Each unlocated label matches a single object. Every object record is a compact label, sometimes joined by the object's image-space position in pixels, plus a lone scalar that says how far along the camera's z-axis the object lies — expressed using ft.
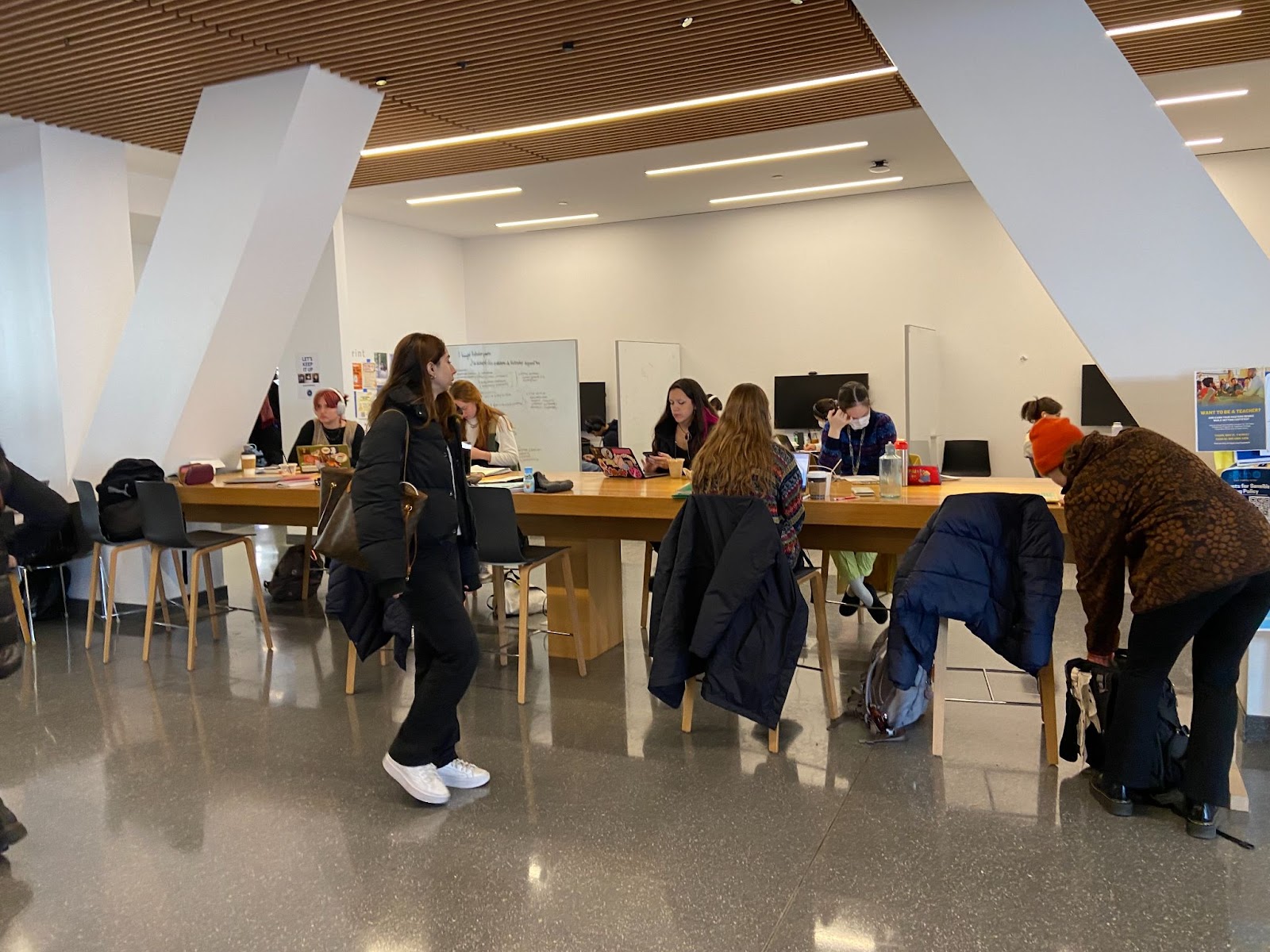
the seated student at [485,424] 19.40
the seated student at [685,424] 16.84
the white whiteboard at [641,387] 30.73
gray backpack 11.73
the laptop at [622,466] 16.21
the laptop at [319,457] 18.90
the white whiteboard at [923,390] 28.12
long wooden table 12.92
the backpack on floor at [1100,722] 9.61
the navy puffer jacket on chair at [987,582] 10.41
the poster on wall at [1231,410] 11.18
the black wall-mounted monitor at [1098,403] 28.53
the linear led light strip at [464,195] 28.91
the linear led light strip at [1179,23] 14.90
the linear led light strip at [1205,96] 20.42
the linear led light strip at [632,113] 18.01
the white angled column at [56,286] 18.85
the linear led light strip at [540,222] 34.06
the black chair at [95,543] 16.58
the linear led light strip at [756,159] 24.82
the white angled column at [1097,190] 11.66
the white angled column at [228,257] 16.93
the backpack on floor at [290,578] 19.95
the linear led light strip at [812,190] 29.73
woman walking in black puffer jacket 9.44
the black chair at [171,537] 15.64
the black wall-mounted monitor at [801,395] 32.37
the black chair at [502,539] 13.60
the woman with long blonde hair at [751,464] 11.68
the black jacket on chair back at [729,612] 11.12
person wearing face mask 17.10
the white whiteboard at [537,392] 24.13
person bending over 8.62
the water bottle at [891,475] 13.24
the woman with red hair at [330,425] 20.34
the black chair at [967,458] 30.37
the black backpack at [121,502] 16.76
